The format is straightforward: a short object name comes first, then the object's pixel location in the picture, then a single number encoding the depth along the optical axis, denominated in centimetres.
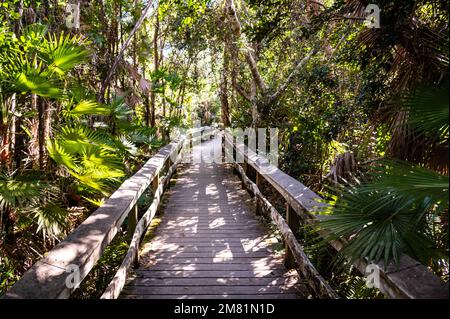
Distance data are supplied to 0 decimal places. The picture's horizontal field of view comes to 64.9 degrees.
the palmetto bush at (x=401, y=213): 176
